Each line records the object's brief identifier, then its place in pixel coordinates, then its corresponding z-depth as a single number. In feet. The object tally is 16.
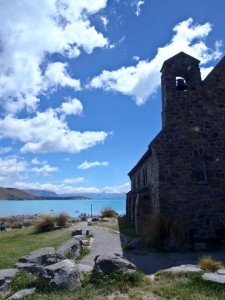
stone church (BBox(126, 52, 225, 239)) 36.68
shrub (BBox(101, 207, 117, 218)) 74.40
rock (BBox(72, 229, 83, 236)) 41.44
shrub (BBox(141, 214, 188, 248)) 32.35
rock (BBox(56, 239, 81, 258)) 26.69
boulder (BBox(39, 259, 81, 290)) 17.95
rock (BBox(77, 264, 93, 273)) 21.65
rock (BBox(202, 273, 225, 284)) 17.95
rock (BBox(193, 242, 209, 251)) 31.31
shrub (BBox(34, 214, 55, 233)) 50.04
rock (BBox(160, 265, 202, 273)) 20.44
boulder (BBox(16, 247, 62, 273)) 21.98
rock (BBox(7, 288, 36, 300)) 16.92
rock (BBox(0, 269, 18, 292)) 18.98
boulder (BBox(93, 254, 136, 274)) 19.07
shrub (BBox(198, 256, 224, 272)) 21.10
